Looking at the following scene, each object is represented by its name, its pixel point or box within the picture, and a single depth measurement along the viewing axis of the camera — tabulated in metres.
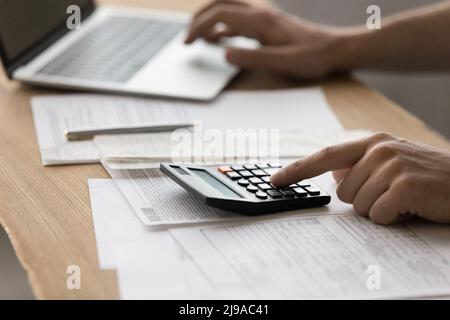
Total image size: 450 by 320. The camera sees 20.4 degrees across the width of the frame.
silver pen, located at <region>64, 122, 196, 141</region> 1.37
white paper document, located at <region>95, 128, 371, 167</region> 1.32
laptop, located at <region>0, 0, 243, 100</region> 1.51
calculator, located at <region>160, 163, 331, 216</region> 1.19
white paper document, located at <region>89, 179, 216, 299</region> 1.08
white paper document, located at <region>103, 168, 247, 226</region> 1.19
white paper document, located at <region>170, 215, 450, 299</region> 1.09
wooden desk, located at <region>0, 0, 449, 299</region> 1.10
